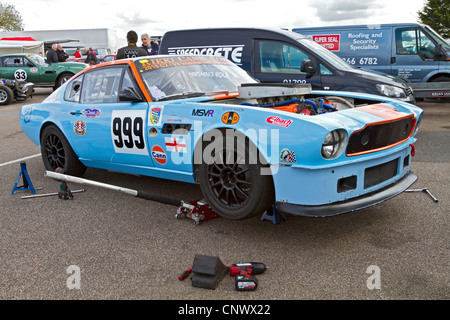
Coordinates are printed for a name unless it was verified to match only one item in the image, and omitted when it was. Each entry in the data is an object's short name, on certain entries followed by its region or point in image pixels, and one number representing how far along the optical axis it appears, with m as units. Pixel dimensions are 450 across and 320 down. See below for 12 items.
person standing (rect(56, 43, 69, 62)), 17.73
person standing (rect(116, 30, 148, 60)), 8.12
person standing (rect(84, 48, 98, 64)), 18.35
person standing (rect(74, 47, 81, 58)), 26.41
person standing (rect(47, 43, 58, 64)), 16.66
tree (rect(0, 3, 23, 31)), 63.09
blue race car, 3.09
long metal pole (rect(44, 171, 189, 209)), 3.86
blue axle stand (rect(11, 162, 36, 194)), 4.81
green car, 16.55
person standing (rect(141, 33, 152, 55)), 9.53
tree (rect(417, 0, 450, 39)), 44.44
